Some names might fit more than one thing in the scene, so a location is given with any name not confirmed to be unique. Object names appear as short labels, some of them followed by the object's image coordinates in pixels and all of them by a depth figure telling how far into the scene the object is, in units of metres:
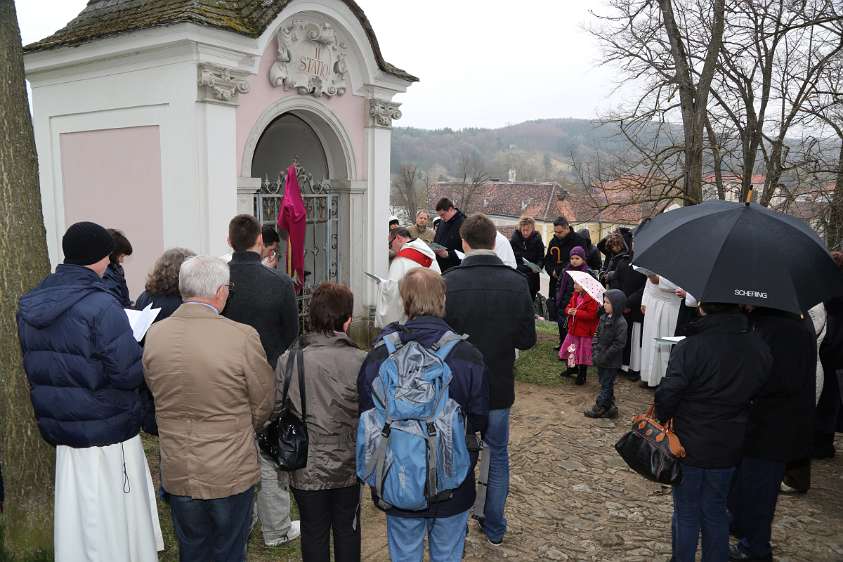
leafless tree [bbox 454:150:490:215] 51.22
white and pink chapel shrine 6.52
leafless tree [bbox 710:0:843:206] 11.32
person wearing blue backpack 2.75
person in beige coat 2.85
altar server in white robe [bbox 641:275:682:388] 7.07
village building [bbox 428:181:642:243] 51.53
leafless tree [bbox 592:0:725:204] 12.44
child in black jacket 6.43
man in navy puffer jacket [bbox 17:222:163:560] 2.99
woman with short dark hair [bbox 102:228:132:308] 5.09
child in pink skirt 7.21
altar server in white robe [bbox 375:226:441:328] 5.84
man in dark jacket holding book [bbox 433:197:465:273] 7.77
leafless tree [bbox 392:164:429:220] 49.19
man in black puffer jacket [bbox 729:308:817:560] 3.72
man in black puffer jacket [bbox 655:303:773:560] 3.28
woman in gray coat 3.00
